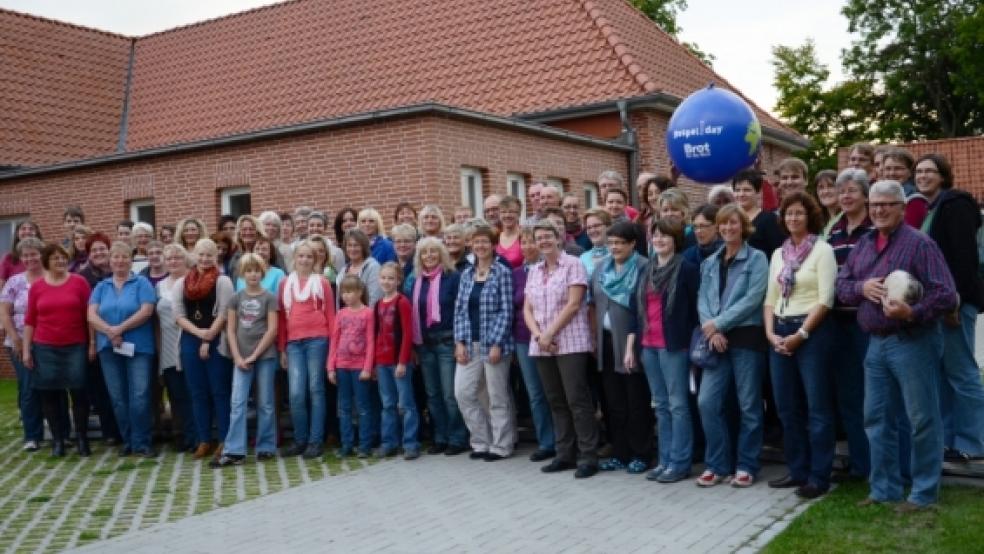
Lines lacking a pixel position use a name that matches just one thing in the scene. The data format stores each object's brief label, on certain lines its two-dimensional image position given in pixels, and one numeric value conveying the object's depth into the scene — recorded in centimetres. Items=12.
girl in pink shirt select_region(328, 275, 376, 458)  914
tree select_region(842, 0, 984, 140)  4653
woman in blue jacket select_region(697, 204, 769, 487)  711
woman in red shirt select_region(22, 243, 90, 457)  995
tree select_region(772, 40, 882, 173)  4800
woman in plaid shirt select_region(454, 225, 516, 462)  853
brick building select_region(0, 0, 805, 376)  1436
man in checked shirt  614
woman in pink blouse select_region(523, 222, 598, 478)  802
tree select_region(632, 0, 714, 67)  3444
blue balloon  891
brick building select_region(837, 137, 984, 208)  3481
